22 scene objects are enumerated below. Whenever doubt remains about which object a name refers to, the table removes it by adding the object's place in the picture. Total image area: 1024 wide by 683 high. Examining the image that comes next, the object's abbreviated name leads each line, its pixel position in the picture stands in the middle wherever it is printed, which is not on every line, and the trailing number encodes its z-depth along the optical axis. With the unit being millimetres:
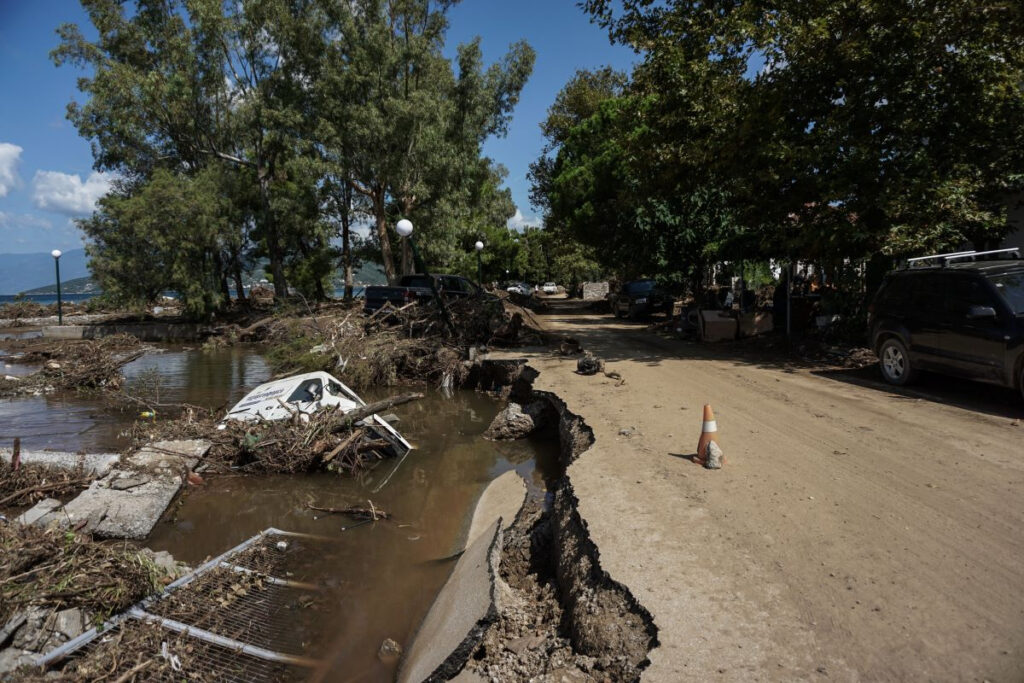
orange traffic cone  5723
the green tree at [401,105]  21828
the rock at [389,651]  4324
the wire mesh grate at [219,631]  3766
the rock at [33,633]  3789
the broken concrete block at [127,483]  6965
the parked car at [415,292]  17297
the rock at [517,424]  10109
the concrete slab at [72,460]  7666
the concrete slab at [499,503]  6355
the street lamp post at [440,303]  14842
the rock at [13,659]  3626
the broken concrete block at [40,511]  5886
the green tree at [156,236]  24609
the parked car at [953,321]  7121
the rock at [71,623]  3926
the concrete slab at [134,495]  6161
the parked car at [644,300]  23438
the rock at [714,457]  5566
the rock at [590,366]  11328
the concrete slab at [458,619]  3479
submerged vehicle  8820
